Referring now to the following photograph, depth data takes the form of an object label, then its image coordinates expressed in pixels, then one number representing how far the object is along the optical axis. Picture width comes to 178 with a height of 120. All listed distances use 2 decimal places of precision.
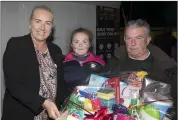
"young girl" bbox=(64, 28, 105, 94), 1.52
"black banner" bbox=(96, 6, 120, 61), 3.12
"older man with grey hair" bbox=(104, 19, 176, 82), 1.61
